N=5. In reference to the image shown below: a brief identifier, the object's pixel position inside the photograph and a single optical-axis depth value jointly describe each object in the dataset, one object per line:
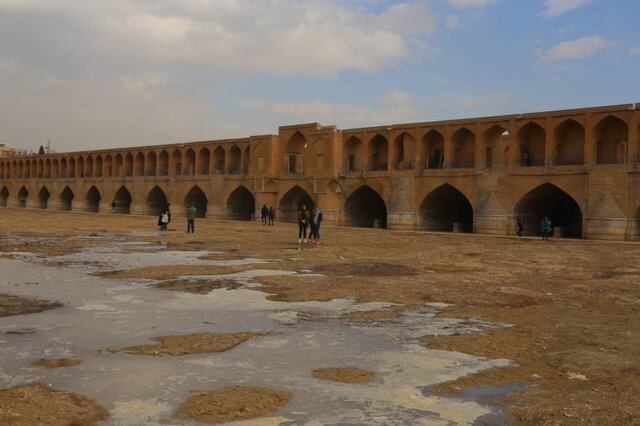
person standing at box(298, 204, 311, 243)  20.02
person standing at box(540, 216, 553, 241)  25.38
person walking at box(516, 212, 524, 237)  26.77
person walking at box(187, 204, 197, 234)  24.12
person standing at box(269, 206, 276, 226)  34.48
